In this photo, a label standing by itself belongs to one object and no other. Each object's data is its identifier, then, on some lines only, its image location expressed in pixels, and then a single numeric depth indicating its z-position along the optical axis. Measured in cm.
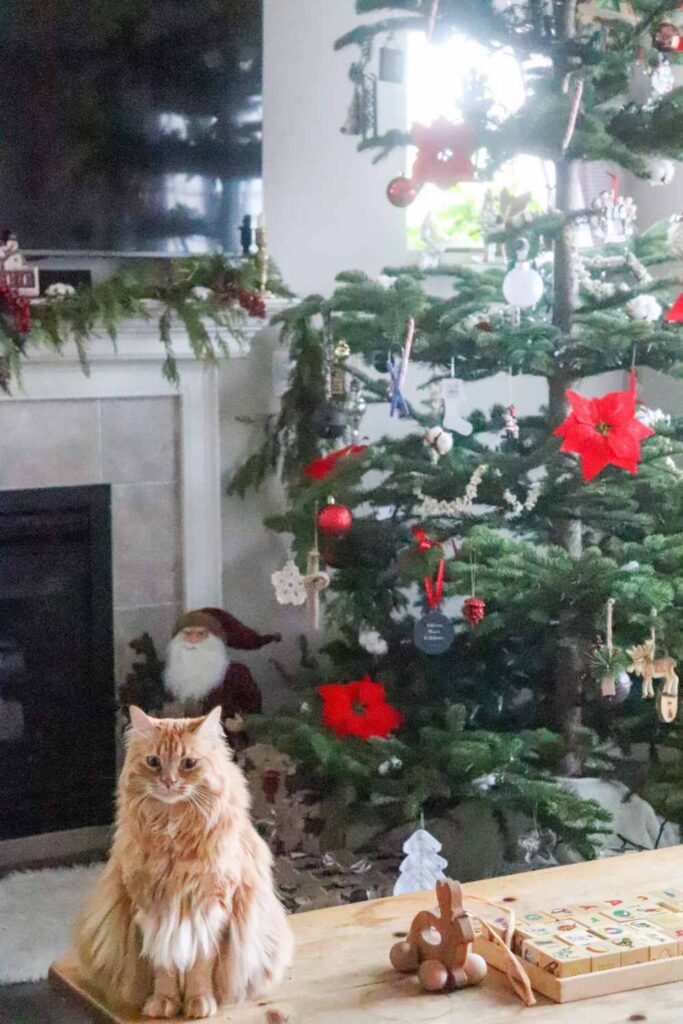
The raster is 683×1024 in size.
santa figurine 289
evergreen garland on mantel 272
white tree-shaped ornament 226
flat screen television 277
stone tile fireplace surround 292
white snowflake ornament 271
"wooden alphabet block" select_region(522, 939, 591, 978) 147
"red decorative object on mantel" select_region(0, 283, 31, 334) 265
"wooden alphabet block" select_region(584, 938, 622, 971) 149
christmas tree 243
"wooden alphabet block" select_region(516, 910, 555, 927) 161
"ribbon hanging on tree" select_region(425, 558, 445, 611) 250
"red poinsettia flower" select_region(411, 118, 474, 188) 249
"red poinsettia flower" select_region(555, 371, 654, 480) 231
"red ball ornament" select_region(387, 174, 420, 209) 260
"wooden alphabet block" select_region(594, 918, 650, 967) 151
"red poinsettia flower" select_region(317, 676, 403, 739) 272
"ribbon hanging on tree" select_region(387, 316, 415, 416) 256
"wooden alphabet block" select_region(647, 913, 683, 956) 156
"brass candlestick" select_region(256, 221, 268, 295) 296
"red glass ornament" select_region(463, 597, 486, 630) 242
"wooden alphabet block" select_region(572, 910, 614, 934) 158
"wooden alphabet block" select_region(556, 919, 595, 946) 153
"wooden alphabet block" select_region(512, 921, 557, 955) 154
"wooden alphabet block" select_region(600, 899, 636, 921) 162
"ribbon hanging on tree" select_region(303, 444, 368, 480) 272
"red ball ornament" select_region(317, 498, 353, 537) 254
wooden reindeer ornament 238
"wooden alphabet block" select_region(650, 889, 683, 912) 166
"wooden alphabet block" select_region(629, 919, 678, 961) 152
